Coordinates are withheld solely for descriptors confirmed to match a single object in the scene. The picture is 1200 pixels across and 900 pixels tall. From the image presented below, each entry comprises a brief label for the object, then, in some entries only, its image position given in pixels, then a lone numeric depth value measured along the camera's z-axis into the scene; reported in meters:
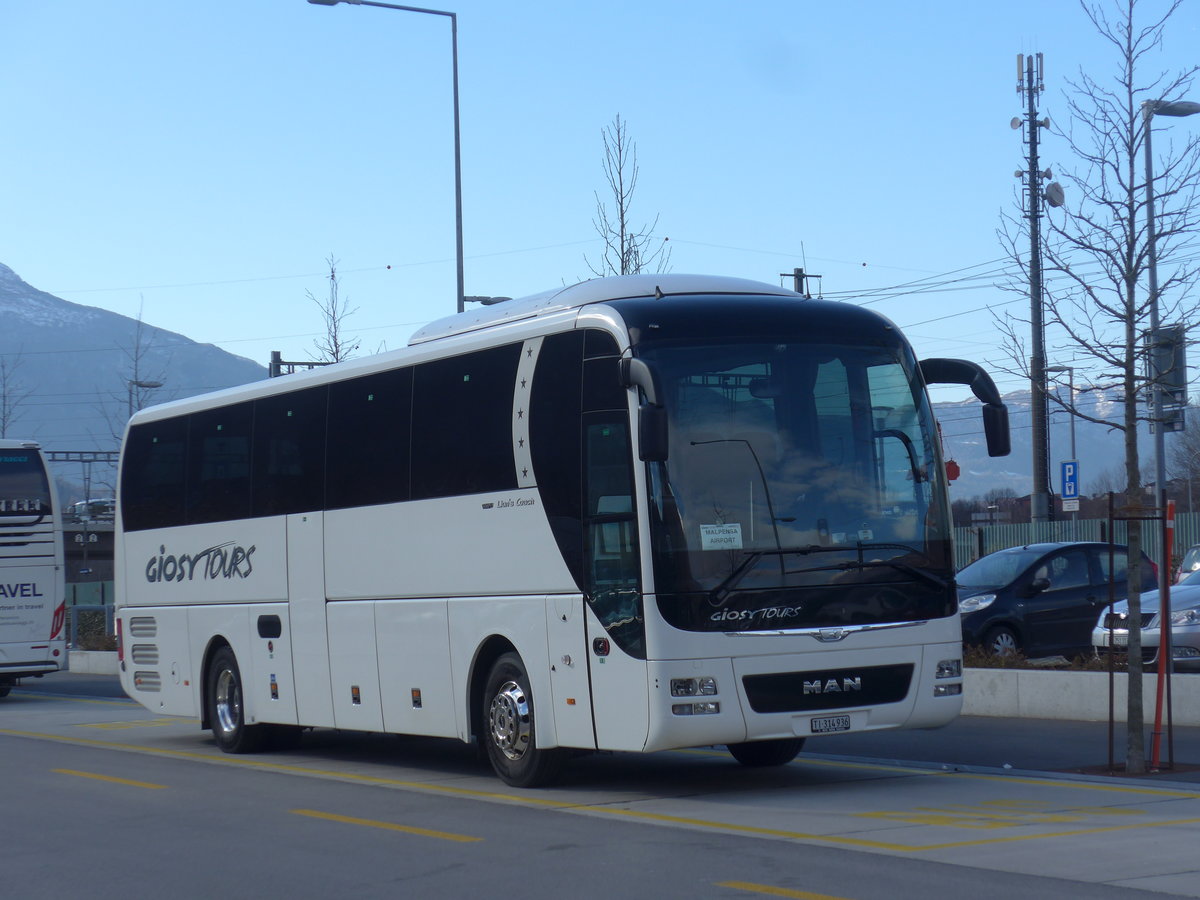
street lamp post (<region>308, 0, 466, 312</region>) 27.34
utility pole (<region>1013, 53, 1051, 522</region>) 35.72
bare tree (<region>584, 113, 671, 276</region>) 26.34
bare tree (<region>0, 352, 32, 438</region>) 53.41
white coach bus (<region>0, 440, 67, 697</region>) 25.67
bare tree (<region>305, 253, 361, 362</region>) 38.03
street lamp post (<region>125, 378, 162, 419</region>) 43.53
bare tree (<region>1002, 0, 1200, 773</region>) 12.54
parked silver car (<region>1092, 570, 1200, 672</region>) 17.88
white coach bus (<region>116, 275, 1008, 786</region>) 11.12
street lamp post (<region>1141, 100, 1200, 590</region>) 12.53
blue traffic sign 32.41
